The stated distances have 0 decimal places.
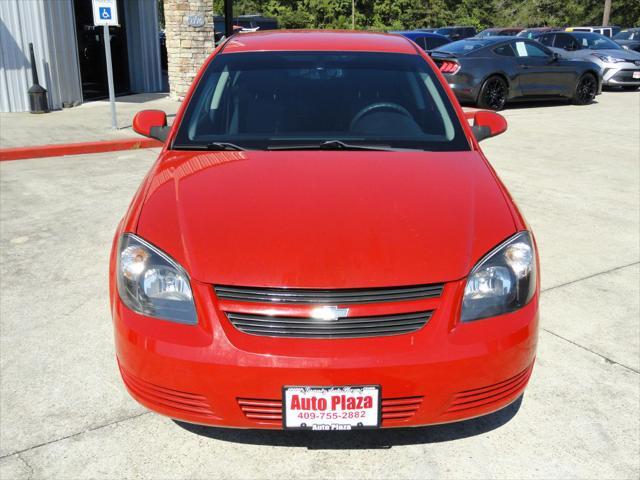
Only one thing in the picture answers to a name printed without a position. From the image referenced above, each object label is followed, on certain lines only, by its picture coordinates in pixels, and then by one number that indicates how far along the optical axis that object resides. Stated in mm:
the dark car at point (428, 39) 18194
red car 2254
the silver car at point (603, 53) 17469
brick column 12812
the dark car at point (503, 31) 25844
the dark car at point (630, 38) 21206
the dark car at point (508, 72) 13500
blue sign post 9258
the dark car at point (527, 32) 21216
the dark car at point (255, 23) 29288
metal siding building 11445
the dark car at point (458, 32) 28248
